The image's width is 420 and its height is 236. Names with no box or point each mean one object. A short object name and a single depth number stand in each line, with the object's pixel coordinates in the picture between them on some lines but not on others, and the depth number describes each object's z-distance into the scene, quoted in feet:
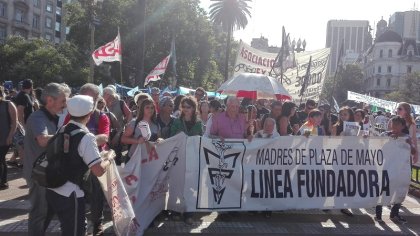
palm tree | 157.89
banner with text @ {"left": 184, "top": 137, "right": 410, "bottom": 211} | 21.62
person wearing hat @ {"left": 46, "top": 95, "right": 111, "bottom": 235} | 12.47
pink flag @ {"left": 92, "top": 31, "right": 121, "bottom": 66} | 52.49
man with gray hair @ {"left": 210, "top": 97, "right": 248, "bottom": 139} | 22.47
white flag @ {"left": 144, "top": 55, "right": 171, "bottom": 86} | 60.75
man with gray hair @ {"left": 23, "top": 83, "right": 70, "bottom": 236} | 14.79
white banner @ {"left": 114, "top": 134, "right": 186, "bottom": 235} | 19.77
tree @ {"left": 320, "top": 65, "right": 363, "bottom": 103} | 301.22
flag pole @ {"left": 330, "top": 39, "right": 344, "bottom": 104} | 29.99
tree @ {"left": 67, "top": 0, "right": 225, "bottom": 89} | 125.70
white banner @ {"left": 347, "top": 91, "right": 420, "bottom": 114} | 86.82
